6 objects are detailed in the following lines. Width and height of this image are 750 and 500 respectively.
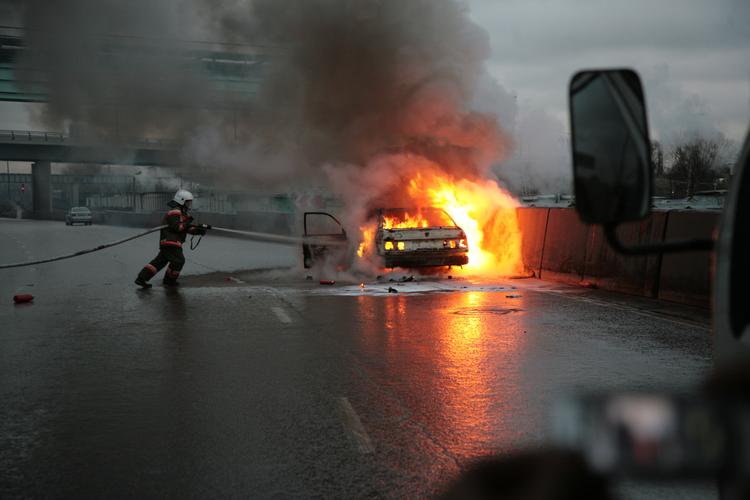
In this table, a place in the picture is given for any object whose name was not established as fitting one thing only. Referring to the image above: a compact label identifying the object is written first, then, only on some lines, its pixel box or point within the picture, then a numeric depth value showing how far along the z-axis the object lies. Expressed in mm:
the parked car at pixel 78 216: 63719
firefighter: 16469
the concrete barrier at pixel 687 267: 12805
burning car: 17656
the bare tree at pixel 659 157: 32966
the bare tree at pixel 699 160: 31281
